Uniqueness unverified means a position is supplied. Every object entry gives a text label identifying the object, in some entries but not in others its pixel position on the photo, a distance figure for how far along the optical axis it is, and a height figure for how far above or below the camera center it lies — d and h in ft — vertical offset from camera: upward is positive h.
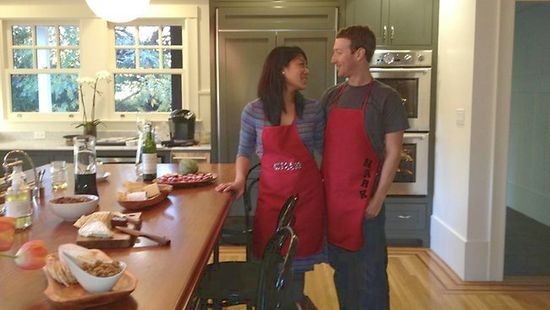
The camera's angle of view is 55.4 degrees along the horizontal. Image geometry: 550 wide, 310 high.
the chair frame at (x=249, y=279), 4.88 -2.06
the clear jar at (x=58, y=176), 7.20 -0.85
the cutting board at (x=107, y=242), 4.35 -1.06
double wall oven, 13.80 +0.40
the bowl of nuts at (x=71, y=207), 5.21 -0.93
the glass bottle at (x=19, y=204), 5.01 -0.87
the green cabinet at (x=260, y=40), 13.97 +2.00
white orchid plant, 15.78 +0.79
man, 7.25 -0.64
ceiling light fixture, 8.89 +1.82
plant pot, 15.62 -0.43
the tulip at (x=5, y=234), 3.05 -0.70
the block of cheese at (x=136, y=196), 5.96 -0.93
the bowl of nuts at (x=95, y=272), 3.23 -1.00
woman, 7.15 -0.53
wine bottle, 7.77 -0.64
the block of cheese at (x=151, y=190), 6.19 -0.90
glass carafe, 6.38 -0.66
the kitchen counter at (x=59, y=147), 14.17 -0.90
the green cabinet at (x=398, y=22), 13.87 +2.46
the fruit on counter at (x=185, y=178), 7.45 -0.92
